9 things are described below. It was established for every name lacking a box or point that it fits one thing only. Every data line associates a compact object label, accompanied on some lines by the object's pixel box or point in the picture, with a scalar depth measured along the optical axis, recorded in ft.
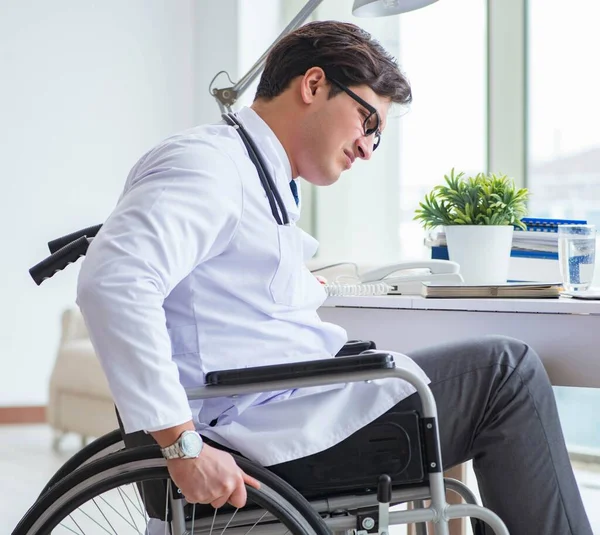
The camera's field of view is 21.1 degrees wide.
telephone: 10.72
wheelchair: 8.26
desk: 9.59
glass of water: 10.47
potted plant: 11.09
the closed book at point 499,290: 10.01
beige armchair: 17.05
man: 8.07
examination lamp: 11.74
